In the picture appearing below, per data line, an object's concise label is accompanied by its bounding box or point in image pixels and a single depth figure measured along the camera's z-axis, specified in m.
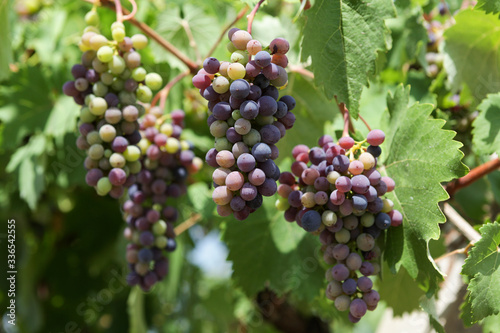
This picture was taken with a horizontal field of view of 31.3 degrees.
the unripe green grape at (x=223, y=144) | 0.64
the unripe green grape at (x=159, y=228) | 0.77
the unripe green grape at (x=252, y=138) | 0.63
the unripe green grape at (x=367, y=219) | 0.67
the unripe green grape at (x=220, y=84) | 0.64
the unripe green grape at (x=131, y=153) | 0.73
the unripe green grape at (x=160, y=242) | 0.77
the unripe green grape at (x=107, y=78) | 0.73
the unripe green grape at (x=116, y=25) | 0.73
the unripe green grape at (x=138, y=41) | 0.75
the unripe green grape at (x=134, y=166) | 0.74
